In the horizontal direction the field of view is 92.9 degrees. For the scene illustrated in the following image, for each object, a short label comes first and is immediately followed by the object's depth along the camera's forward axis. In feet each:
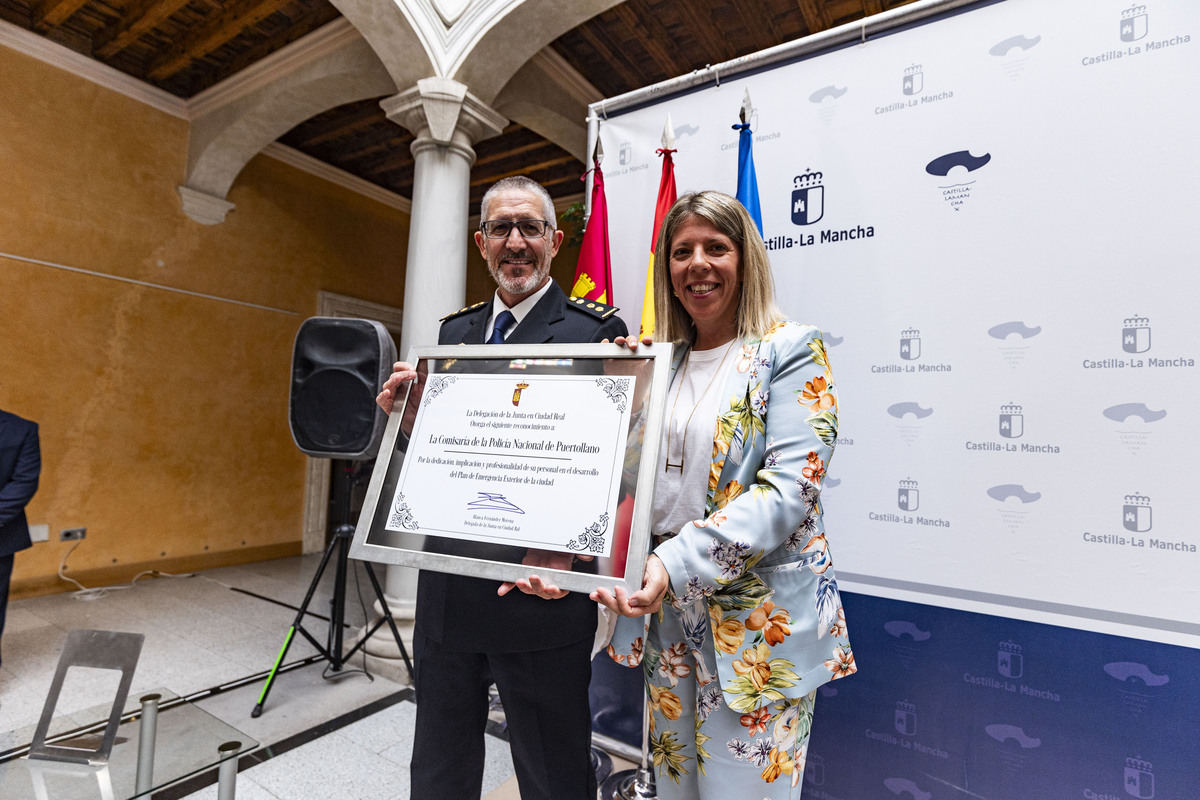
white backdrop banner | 4.61
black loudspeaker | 6.61
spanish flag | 6.42
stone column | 10.16
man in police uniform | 3.82
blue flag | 6.04
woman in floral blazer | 2.98
